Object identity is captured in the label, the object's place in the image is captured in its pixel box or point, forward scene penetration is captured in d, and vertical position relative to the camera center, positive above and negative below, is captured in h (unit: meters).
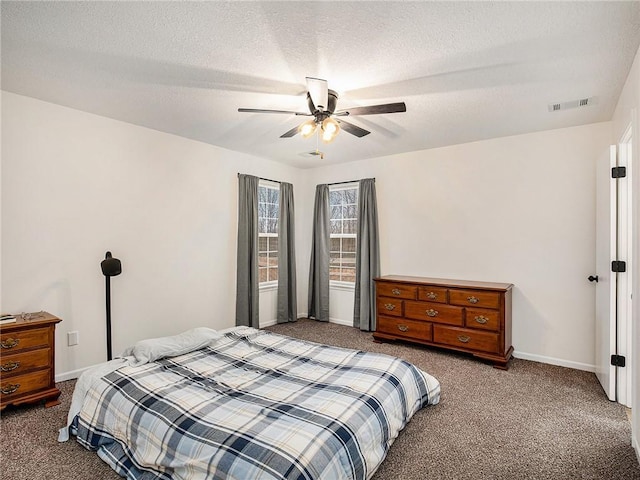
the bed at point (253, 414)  1.51 -0.94
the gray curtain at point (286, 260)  5.31 -0.34
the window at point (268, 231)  5.22 +0.12
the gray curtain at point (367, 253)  4.96 -0.22
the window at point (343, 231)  5.39 +0.12
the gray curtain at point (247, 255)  4.61 -0.23
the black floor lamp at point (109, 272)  3.14 -0.31
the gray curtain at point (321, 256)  5.49 -0.29
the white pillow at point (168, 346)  2.48 -0.85
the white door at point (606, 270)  2.78 -0.28
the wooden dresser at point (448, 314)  3.59 -0.89
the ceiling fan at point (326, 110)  2.38 +0.99
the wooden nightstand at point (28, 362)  2.49 -0.95
